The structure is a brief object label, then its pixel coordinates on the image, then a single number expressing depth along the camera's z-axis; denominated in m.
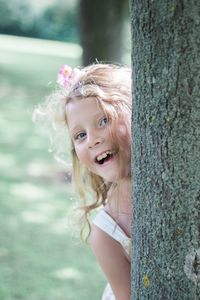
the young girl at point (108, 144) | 2.26
